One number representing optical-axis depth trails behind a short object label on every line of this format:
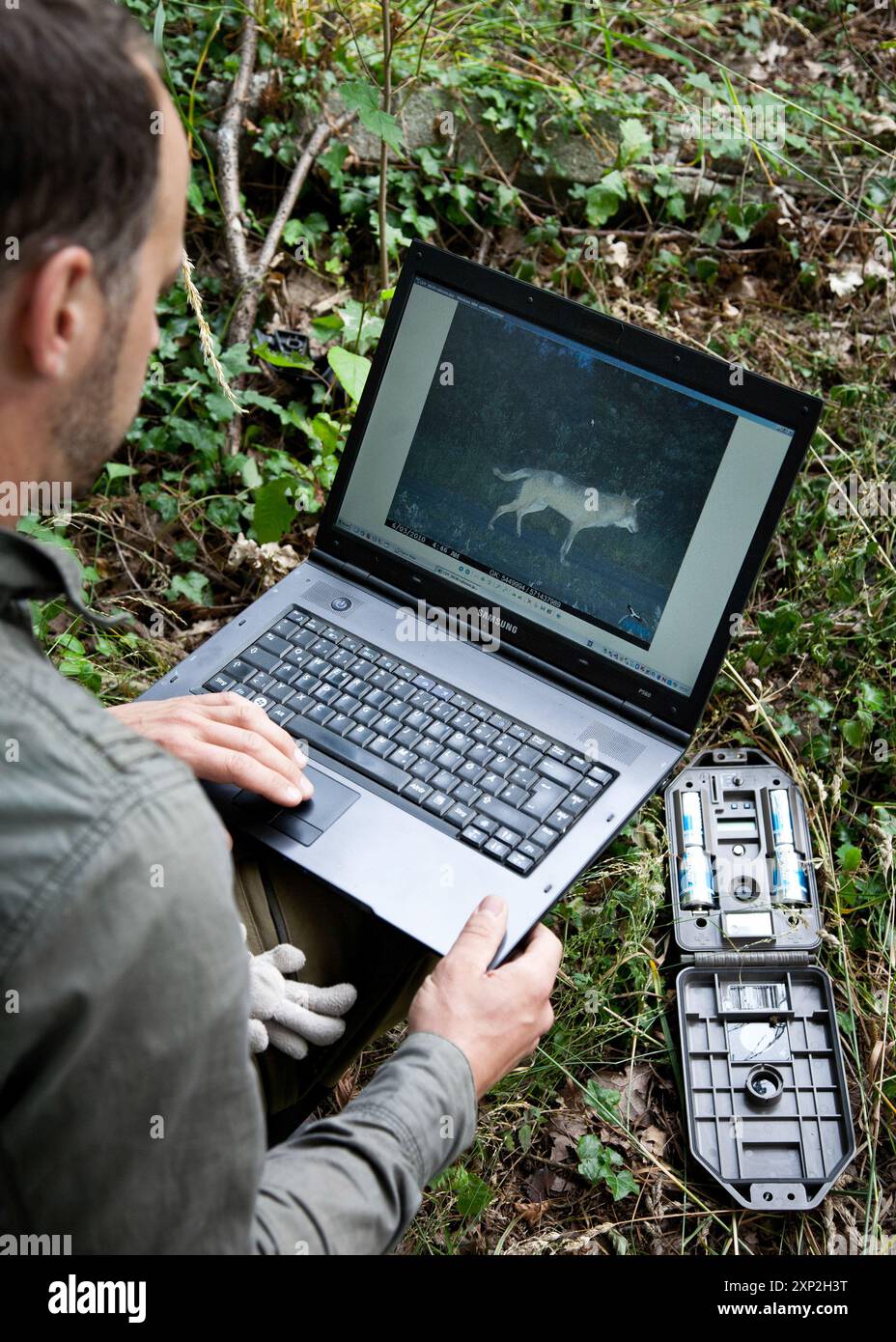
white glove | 1.60
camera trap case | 1.92
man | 0.93
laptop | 1.74
